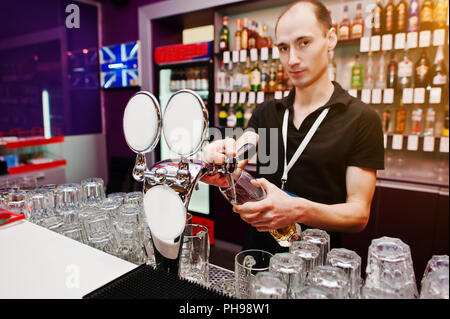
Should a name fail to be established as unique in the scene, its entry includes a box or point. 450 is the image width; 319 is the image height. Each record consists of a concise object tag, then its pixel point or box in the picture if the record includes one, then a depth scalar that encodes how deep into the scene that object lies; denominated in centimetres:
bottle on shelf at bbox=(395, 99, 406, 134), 307
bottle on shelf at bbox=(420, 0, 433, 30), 276
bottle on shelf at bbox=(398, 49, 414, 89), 288
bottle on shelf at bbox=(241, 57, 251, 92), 371
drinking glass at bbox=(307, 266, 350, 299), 62
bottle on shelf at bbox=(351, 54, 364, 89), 319
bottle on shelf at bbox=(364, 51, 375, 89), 321
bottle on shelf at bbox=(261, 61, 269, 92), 365
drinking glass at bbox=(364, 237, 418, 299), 64
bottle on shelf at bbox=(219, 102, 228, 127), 391
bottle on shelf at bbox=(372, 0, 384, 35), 296
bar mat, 71
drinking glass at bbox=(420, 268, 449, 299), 56
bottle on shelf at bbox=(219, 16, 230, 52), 370
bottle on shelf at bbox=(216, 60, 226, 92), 385
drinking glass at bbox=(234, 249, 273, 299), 74
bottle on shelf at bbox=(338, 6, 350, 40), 309
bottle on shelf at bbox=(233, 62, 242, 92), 375
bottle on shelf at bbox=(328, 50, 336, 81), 323
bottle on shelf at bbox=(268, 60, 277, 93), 360
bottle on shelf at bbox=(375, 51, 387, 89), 316
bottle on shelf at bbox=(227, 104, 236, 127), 385
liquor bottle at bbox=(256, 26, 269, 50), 359
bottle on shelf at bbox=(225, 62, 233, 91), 388
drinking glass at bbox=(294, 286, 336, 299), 59
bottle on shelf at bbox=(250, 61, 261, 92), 369
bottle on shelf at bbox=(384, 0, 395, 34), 290
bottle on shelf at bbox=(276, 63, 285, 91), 355
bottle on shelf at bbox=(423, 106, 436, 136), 293
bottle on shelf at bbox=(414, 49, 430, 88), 289
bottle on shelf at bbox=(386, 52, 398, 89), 301
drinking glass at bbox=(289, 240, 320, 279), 75
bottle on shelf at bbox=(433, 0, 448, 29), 268
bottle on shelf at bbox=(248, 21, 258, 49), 368
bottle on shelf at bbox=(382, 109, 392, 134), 311
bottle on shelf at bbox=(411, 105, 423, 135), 298
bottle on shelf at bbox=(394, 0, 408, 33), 286
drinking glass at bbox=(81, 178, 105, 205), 125
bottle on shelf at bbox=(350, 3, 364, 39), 302
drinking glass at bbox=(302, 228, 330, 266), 82
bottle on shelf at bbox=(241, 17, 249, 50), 368
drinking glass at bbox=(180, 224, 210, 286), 90
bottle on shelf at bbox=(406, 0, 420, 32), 279
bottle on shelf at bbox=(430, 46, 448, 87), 278
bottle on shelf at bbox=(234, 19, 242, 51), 372
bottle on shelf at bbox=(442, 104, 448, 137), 287
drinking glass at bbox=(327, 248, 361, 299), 70
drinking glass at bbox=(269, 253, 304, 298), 68
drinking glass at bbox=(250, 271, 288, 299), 61
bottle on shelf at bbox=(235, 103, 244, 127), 394
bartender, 133
